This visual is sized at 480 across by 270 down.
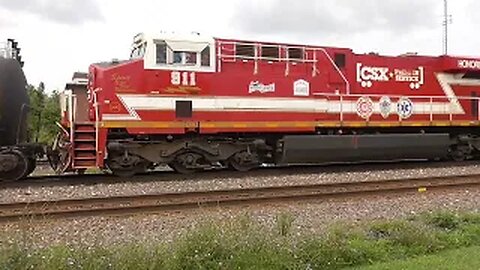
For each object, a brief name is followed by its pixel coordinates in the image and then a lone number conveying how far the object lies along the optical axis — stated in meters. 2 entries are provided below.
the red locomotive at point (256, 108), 13.80
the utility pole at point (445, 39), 45.95
